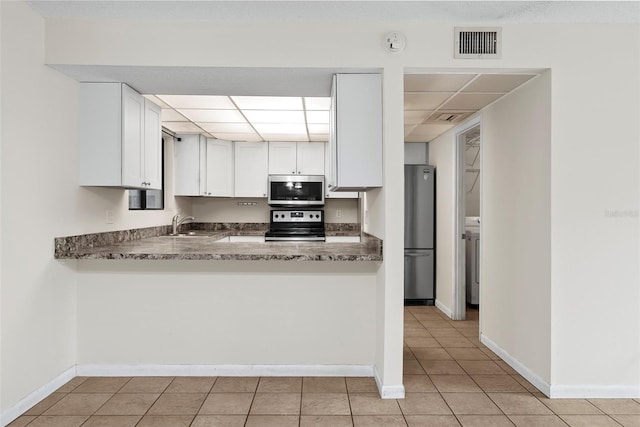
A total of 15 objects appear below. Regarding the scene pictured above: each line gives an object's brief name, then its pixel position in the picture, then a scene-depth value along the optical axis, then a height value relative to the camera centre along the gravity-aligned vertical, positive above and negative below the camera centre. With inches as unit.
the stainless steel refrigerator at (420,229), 202.7 -8.7
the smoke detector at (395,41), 101.7 +40.6
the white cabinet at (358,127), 106.8 +21.1
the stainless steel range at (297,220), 227.8 -5.6
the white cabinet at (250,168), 219.2 +21.7
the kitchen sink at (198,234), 194.5 -11.4
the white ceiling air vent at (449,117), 152.3 +35.1
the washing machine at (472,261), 196.7 -23.2
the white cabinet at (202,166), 202.7 +21.3
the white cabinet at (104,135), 114.5 +20.1
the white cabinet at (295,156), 219.5 +28.0
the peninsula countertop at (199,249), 103.9 -10.6
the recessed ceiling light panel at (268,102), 138.4 +36.5
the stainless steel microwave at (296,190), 216.2 +10.3
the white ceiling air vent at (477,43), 102.0 +40.3
